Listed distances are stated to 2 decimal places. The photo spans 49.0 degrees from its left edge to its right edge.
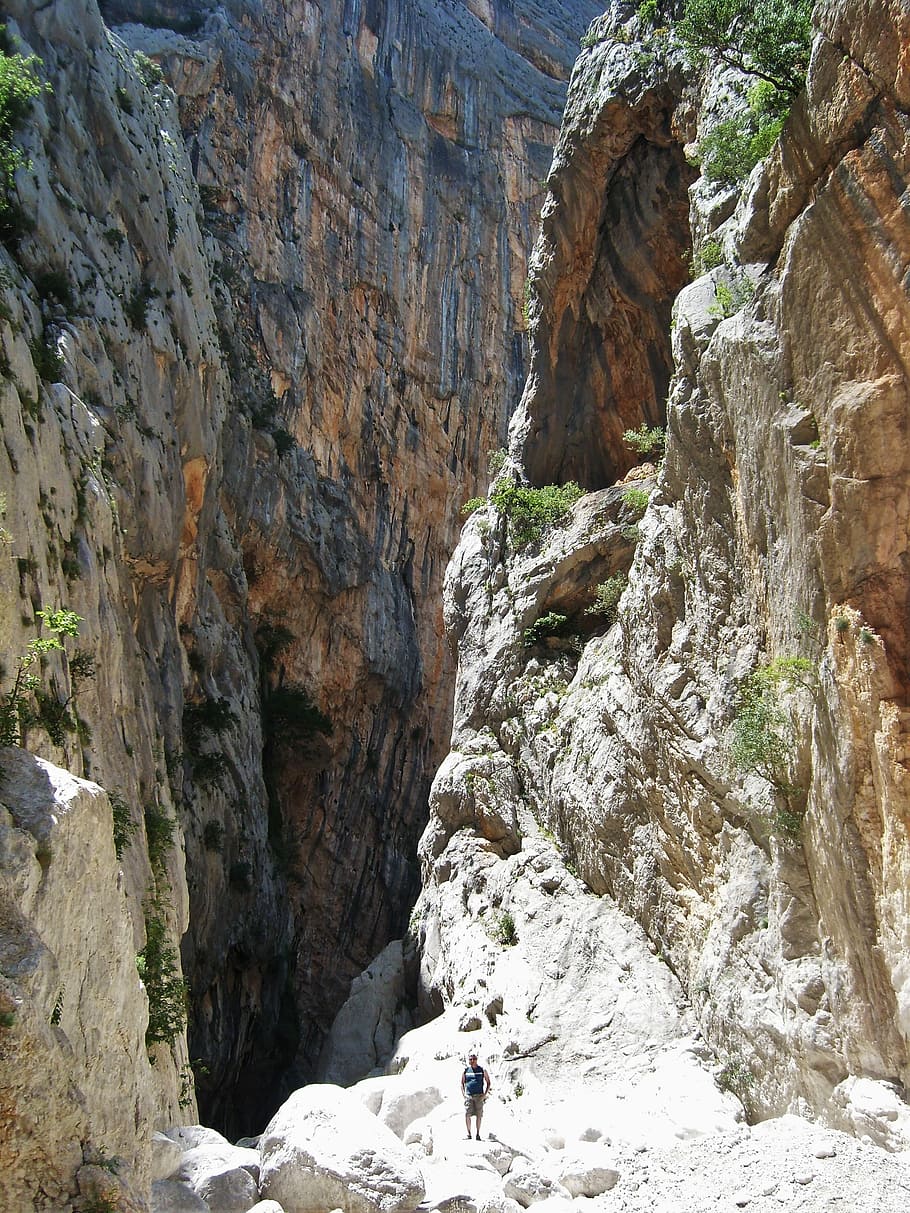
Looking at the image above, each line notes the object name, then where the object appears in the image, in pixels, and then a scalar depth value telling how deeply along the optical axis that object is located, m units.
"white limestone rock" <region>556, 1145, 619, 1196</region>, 9.35
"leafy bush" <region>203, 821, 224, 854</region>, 22.97
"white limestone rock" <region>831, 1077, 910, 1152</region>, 8.58
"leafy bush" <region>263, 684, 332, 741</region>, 31.53
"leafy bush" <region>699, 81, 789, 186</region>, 13.53
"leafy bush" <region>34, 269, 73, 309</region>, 17.25
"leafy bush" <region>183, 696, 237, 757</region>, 23.72
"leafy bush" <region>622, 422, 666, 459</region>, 19.31
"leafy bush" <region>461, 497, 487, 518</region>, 26.45
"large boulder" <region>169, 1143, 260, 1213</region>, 8.85
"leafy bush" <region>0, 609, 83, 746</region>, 8.58
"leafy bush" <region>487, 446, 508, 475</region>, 26.23
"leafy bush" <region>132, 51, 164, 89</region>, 27.31
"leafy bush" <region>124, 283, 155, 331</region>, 20.78
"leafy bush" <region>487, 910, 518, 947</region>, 17.31
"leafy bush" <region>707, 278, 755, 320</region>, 13.25
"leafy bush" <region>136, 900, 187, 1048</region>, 13.49
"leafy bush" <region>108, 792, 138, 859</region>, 12.69
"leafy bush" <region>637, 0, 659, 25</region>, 21.38
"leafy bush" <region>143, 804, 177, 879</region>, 15.38
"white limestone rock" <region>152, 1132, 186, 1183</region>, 9.05
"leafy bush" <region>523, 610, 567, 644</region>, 20.73
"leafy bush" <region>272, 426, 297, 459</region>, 32.50
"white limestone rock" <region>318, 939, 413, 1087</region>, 19.48
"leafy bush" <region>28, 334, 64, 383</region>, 14.95
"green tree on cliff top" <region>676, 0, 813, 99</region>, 13.47
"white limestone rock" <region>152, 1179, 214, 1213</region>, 8.26
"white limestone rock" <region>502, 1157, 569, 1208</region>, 9.06
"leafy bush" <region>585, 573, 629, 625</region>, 19.41
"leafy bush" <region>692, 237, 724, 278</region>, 15.27
